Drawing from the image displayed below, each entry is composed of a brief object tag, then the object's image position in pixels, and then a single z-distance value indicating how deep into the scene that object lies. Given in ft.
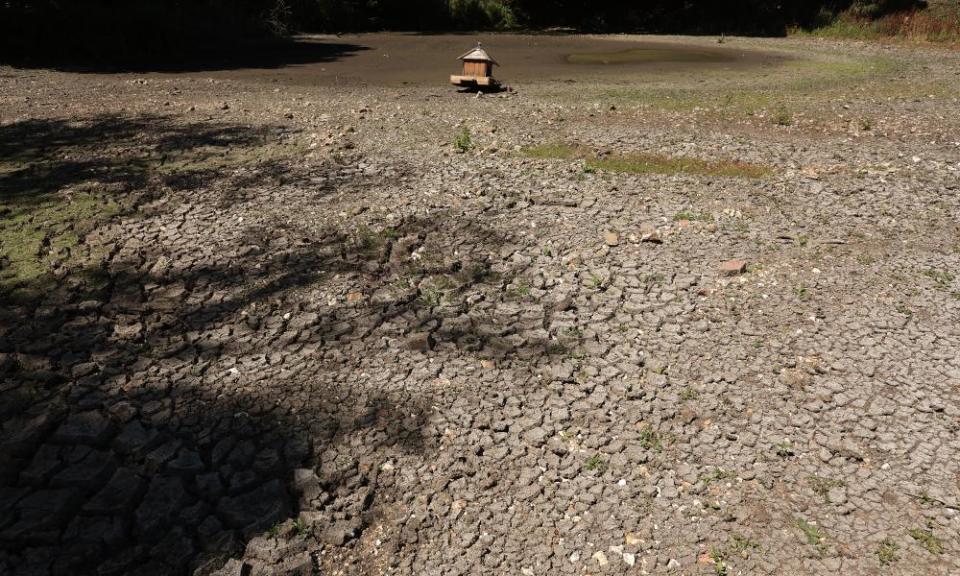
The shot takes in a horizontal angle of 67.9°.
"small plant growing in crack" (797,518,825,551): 11.09
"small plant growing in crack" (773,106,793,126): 33.30
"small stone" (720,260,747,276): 19.02
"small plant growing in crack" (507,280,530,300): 18.40
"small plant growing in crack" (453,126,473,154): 29.22
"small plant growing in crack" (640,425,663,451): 13.26
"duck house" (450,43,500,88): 41.11
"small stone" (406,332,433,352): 16.21
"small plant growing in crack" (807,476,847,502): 12.06
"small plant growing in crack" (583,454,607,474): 12.75
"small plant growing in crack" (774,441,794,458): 12.92
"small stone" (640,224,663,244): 20.81
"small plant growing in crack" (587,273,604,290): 18.67
